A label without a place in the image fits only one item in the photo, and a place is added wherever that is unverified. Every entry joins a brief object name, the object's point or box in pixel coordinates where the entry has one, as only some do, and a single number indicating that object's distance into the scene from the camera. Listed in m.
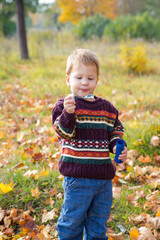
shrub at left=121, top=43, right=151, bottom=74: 7.59
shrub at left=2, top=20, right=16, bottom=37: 24.96
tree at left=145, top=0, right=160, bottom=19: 28.61
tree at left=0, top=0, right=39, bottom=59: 10.30
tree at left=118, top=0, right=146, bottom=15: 30.85
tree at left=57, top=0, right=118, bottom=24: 25.72
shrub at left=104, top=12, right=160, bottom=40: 15.79
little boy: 1.58
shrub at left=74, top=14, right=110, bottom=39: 18.91
